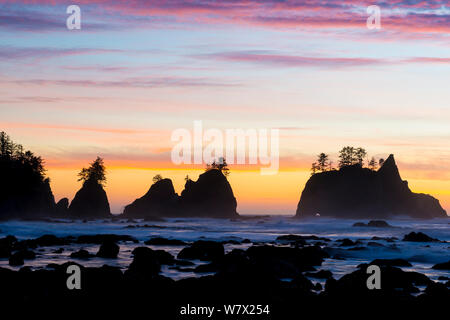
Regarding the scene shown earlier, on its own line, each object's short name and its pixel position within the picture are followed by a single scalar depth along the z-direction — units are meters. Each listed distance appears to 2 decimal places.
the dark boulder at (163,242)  56.16
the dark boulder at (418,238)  65.67
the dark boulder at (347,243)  54.76
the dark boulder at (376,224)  104.50
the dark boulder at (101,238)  57.41
